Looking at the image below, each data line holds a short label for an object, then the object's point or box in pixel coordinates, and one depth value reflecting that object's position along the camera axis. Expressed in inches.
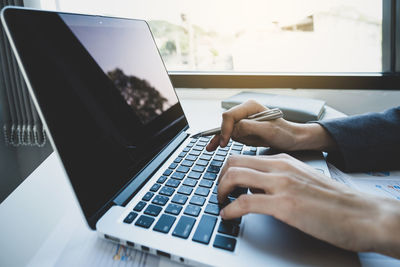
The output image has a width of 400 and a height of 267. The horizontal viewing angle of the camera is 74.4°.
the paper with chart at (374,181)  18.1
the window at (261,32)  42.4
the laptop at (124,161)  12.4
